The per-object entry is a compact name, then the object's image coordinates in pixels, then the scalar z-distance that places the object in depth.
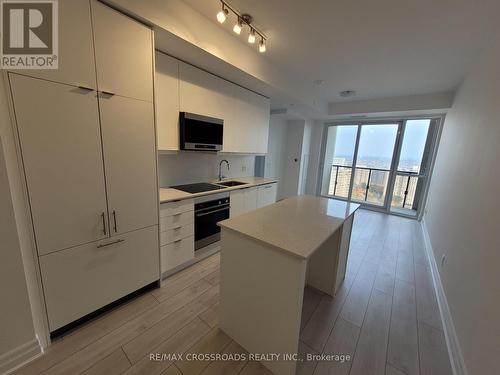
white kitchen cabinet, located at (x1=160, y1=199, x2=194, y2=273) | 2.10
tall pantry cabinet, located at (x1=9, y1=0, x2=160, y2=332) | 1.26
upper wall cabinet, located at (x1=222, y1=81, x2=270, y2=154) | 3.02
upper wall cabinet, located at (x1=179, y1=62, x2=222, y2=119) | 2.37
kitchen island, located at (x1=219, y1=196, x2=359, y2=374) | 1.22
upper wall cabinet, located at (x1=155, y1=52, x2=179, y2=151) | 2.14
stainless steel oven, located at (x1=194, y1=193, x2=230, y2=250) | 2.45
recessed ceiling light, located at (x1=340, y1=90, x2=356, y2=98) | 3.94
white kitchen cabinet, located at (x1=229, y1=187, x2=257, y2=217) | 2.95
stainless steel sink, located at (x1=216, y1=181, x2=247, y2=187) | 3.38
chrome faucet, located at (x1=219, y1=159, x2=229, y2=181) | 3.47
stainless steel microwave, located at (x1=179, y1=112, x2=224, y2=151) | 2.39
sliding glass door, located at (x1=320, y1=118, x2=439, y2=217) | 4.77
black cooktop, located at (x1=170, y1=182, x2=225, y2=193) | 2.54
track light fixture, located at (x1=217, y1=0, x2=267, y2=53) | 1.71
